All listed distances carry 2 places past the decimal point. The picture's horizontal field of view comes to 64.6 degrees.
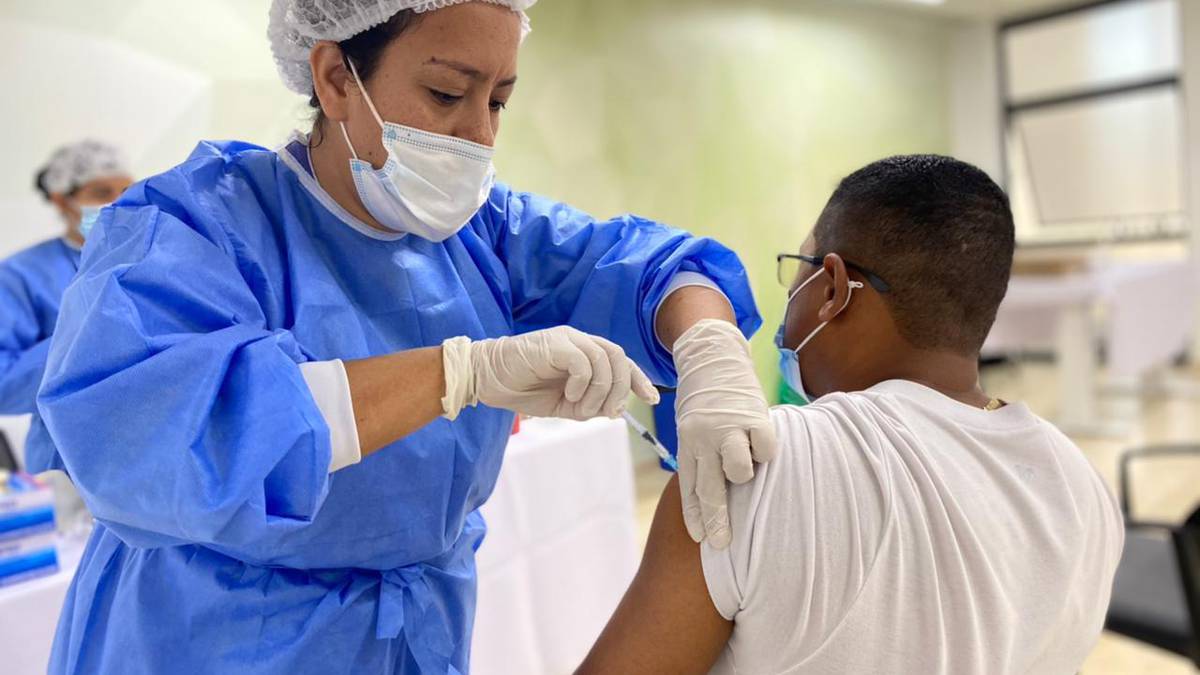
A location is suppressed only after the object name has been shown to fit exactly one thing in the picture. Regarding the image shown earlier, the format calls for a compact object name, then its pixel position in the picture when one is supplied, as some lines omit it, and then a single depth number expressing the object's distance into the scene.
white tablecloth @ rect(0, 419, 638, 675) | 1.83
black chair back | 1.82
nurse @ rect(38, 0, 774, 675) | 0.72
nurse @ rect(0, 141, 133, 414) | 2.14
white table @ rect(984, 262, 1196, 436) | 5.16
